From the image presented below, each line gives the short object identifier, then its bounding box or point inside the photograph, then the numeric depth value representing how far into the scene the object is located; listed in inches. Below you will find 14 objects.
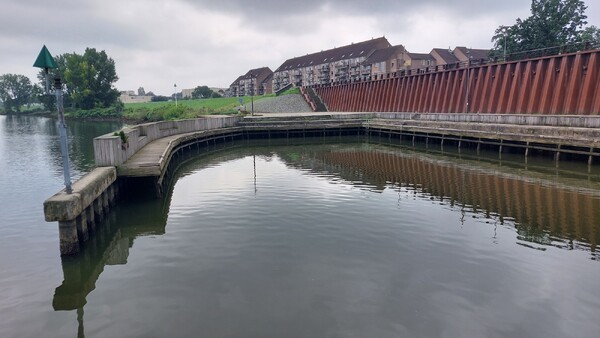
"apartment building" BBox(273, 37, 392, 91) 4886.1
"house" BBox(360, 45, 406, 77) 4370.1
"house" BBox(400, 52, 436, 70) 4429.1
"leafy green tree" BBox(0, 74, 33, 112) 7332.7
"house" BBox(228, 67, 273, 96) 6466.5
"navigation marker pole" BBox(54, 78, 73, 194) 448.1
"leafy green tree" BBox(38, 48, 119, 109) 4520.2
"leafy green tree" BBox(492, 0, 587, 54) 2635.3
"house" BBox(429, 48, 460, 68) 4559.5
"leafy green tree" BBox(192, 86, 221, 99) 6766.7
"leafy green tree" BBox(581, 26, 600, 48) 2851.4
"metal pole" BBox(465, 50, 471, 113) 1668.3
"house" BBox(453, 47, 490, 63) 4618.6
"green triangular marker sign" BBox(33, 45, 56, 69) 424.2
